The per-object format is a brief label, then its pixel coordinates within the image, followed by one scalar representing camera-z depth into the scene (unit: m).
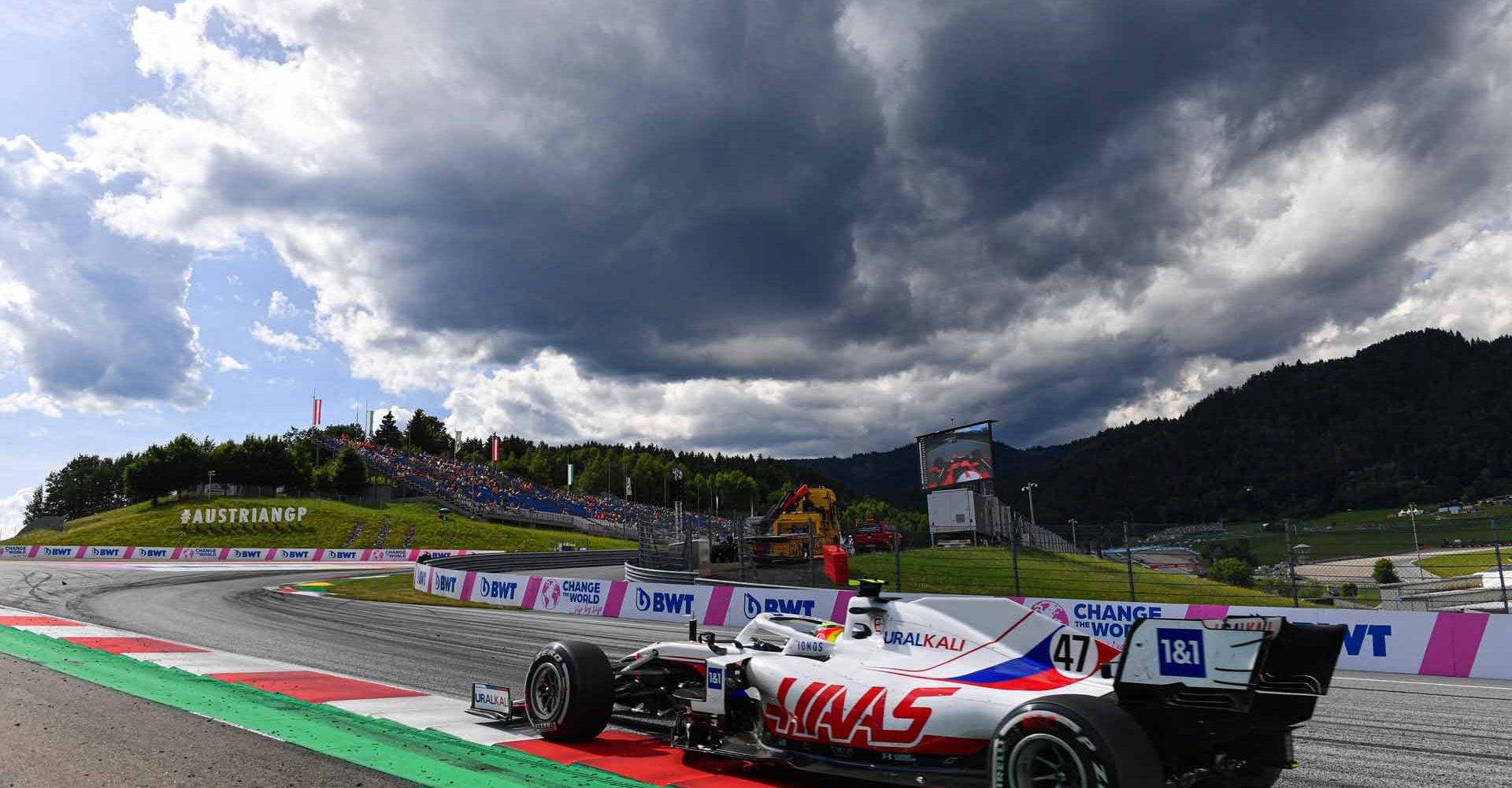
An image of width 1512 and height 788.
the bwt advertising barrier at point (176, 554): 51.19
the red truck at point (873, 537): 40.09
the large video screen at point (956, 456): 38.00
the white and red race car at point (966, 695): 4.05
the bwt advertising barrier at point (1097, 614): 11.91
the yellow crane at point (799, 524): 35.53
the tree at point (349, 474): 86.62
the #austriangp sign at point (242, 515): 64.81
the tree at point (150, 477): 78.25
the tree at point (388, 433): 165.82
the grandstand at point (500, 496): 86.38
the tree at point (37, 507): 148.54
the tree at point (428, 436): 157.75
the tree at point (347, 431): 180.06
